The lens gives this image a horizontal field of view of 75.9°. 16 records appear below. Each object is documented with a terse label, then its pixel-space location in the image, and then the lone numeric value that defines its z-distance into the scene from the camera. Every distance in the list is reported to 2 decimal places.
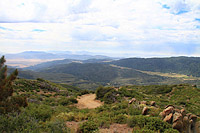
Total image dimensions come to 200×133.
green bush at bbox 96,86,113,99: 20.85
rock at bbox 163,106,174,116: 7.16
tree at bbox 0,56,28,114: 5.71
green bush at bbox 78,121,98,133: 5.90
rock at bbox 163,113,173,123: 6.48
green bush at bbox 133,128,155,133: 5.43
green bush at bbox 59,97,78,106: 15.73
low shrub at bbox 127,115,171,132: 5.98
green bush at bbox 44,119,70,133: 5.27
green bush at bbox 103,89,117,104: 17.84
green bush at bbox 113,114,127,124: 7.59
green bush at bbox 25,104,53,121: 7.63
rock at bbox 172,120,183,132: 6.00
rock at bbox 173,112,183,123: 6.11
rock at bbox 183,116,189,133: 6.11
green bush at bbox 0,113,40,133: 4.98
